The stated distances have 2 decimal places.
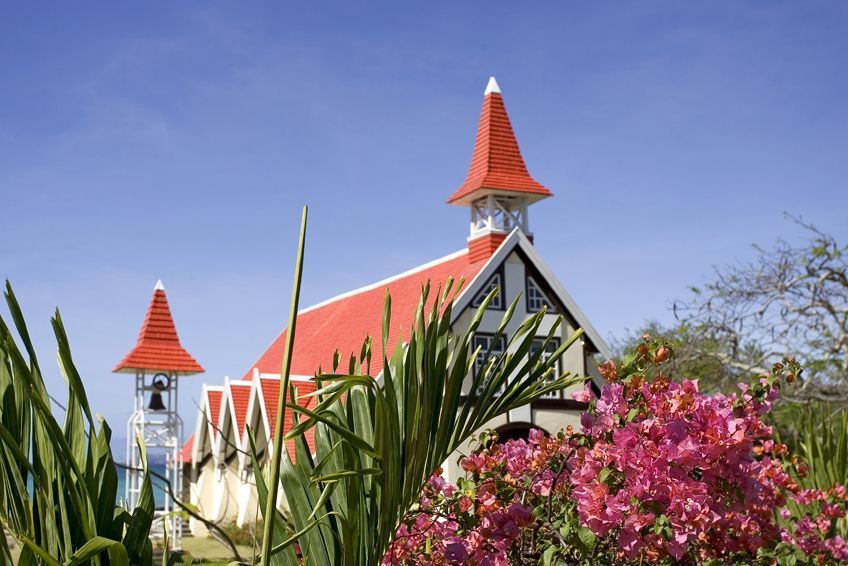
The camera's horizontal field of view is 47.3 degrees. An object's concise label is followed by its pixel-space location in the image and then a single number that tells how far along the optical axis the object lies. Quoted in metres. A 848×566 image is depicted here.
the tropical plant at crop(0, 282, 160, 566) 2.68
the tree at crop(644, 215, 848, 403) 18.05
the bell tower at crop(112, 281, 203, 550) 26.00
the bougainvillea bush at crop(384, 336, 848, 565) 3.65
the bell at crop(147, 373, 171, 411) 27.16
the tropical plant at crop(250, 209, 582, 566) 2.87
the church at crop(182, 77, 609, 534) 22.24
